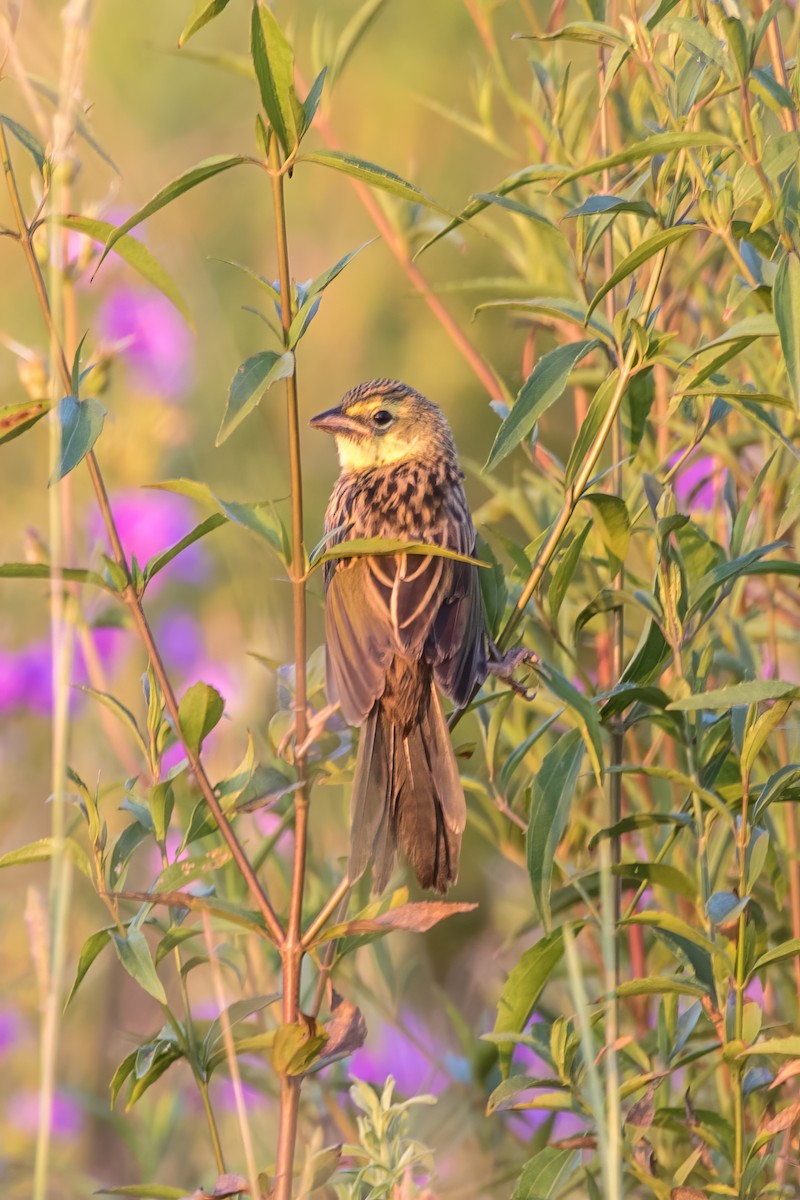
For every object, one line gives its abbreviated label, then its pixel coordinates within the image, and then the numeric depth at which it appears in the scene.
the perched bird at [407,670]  4.70
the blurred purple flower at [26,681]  8.06
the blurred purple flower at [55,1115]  7.68
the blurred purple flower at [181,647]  9.02
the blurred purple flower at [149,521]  8.41
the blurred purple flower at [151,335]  9.20
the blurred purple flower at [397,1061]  7.30
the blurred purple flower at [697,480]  6.60
